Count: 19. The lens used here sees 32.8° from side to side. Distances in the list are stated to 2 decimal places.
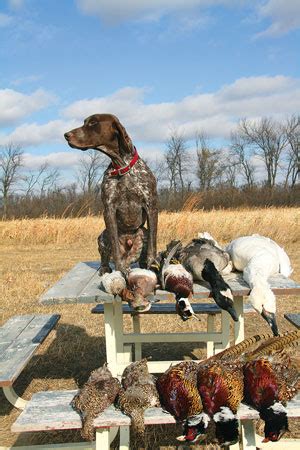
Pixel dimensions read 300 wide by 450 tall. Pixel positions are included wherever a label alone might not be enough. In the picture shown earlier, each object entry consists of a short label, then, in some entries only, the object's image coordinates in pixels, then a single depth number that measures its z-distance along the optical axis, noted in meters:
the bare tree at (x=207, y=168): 45.28
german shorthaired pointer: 3.57
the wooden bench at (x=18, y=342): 3.49
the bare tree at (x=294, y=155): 44.81
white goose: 3.10
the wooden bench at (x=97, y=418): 2.53
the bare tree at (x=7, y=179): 44.66
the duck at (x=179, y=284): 3.12
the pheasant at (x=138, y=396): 2.56
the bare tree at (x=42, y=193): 31.32
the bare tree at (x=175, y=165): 46.16
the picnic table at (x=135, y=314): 3.29
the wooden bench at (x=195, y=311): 5.13
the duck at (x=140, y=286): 3.14
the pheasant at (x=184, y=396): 2.37
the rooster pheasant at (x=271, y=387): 2.43
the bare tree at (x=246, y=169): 48.91
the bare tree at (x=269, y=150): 47.44
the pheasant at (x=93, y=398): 2.62
